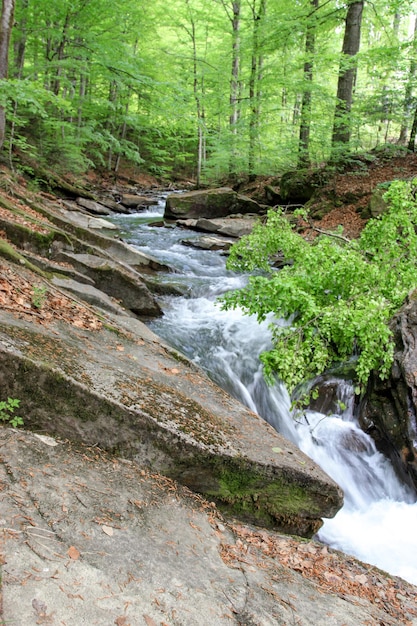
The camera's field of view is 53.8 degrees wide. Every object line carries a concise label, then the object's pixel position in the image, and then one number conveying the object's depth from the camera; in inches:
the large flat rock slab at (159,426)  119.0
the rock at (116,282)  296.2
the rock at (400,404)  190.9
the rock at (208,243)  508.7
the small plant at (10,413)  113.5
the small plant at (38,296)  168.2
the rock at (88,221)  500.2
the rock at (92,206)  650.8
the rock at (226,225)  562.4
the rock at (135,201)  774.5
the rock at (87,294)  230.7
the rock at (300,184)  604.1
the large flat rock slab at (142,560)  76.0
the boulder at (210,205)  672.4
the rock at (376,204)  456.8
